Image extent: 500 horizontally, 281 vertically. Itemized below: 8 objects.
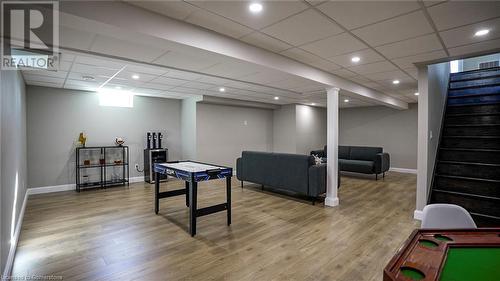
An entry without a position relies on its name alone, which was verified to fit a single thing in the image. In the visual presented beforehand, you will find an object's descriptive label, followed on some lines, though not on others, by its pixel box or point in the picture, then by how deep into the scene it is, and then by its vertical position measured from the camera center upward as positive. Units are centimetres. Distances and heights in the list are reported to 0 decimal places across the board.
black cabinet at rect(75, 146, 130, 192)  577 -77
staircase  369 -21
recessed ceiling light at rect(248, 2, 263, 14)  204 +111
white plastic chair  194 -64
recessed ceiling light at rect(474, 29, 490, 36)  257 +114
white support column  455 -15
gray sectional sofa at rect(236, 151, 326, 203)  451 -73
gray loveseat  690 -69
